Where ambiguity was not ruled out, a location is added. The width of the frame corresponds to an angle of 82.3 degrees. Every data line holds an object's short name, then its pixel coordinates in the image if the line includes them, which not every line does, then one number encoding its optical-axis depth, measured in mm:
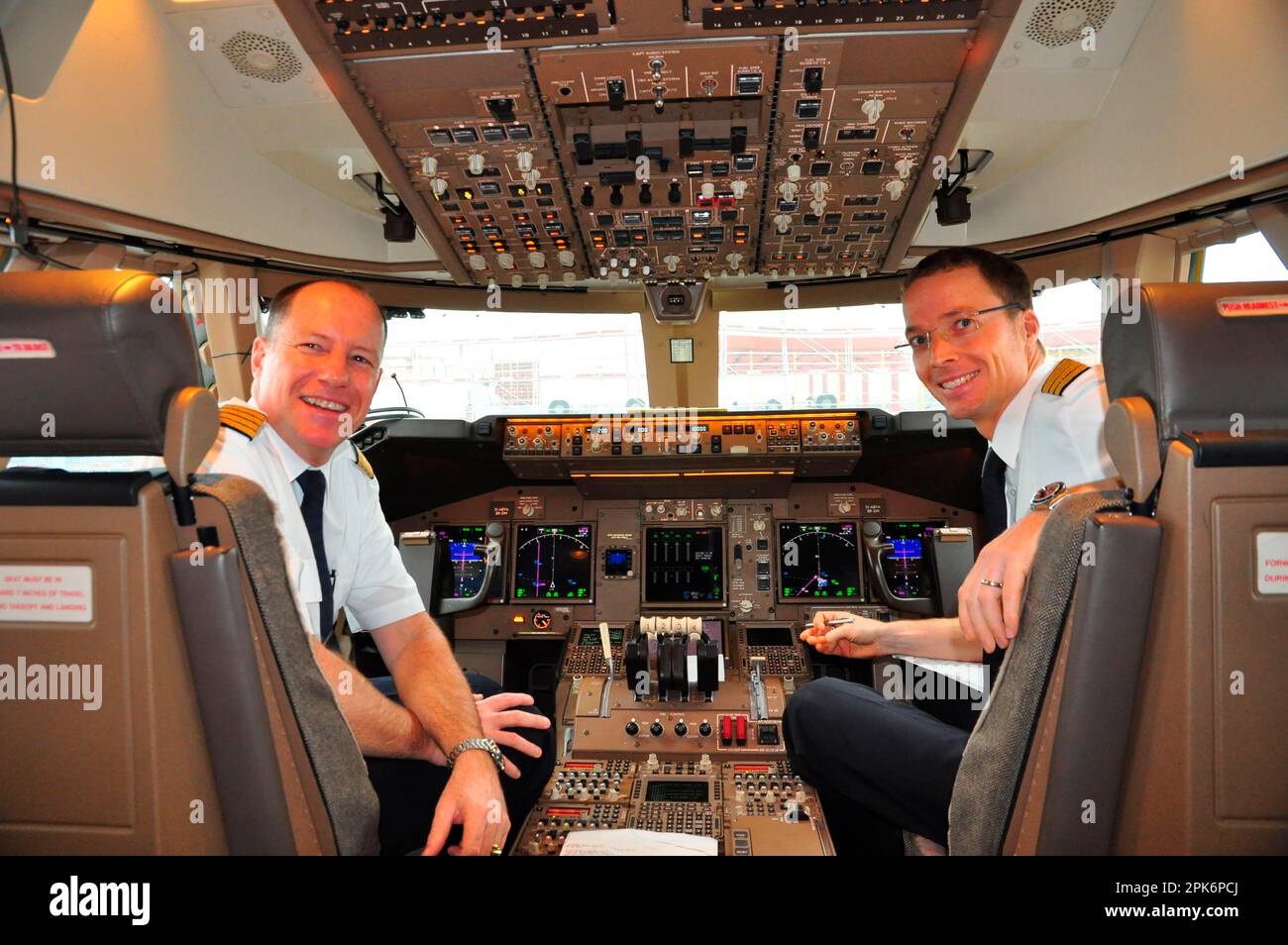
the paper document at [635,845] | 1428
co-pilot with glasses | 1310
